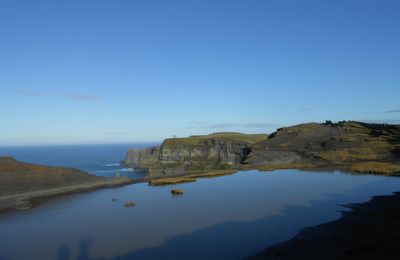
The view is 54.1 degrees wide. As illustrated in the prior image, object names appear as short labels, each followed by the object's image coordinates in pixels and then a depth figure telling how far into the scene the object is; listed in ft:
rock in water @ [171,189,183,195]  193.26
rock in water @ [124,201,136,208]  162.68
